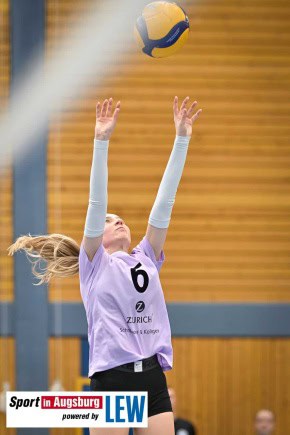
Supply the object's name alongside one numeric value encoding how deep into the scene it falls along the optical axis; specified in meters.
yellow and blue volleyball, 11.23
